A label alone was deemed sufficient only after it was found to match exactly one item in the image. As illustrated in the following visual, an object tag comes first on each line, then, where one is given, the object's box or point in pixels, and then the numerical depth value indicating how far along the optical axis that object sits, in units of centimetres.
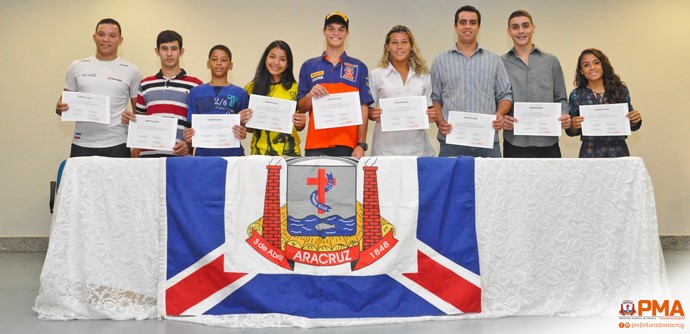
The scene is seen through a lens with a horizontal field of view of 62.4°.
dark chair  442
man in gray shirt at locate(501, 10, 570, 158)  356
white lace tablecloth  276
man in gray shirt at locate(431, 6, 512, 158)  343
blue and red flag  272
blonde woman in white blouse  349
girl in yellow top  340
